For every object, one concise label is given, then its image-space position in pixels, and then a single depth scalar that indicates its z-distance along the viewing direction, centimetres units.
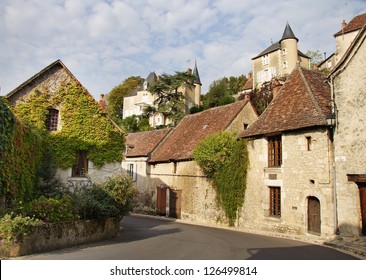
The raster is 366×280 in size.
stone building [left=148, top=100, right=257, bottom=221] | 2028
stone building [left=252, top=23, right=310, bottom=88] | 4759
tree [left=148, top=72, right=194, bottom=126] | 4144
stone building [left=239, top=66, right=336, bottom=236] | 1350
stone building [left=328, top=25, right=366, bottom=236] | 1214
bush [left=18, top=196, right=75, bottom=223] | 996
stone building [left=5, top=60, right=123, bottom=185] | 1667
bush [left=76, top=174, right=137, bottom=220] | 1200
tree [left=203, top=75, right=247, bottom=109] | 4894
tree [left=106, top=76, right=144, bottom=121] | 6931
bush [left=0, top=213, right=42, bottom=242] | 831
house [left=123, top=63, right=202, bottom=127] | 5888
